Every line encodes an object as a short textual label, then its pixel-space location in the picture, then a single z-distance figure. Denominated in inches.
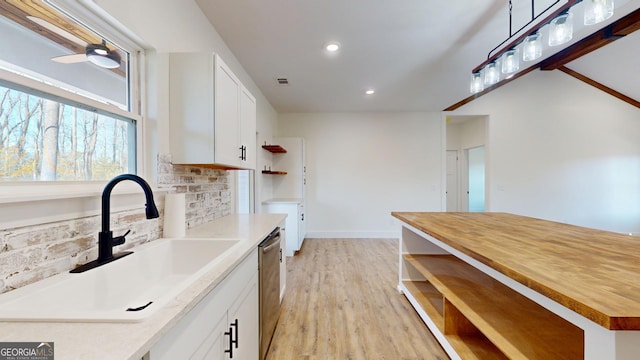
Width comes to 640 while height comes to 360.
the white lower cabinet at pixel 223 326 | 28.1
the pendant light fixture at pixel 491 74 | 97.2
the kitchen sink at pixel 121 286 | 24.9
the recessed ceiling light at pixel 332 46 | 102.7
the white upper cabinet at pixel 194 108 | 63.9
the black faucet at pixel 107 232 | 40.6
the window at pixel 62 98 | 33.6
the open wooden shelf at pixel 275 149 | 162.1
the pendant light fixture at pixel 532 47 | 78.9
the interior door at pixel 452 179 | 277.0
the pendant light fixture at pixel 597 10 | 61.4
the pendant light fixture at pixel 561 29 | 68.6
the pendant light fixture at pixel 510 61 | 87.1
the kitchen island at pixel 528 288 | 28.4
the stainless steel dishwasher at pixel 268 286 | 62.6
